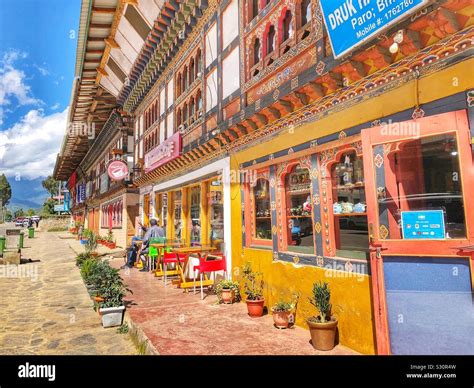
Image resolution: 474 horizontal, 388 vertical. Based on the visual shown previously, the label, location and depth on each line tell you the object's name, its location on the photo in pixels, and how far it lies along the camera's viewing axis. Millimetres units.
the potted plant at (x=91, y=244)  14679
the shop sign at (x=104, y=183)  24141
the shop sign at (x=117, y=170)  18453
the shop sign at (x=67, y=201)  53575
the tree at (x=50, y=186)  92625
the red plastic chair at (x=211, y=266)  7789
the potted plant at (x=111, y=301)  6383
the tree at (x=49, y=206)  84625
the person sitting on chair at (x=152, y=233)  11836
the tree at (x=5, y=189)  99125
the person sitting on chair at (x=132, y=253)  13461
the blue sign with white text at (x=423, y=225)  3656
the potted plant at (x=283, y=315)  5625
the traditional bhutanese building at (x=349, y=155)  3580
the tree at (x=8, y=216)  106750
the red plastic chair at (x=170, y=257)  9352
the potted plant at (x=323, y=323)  4652
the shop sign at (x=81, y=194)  36738
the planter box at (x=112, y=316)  6355
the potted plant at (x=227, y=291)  7363
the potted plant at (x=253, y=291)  6379
